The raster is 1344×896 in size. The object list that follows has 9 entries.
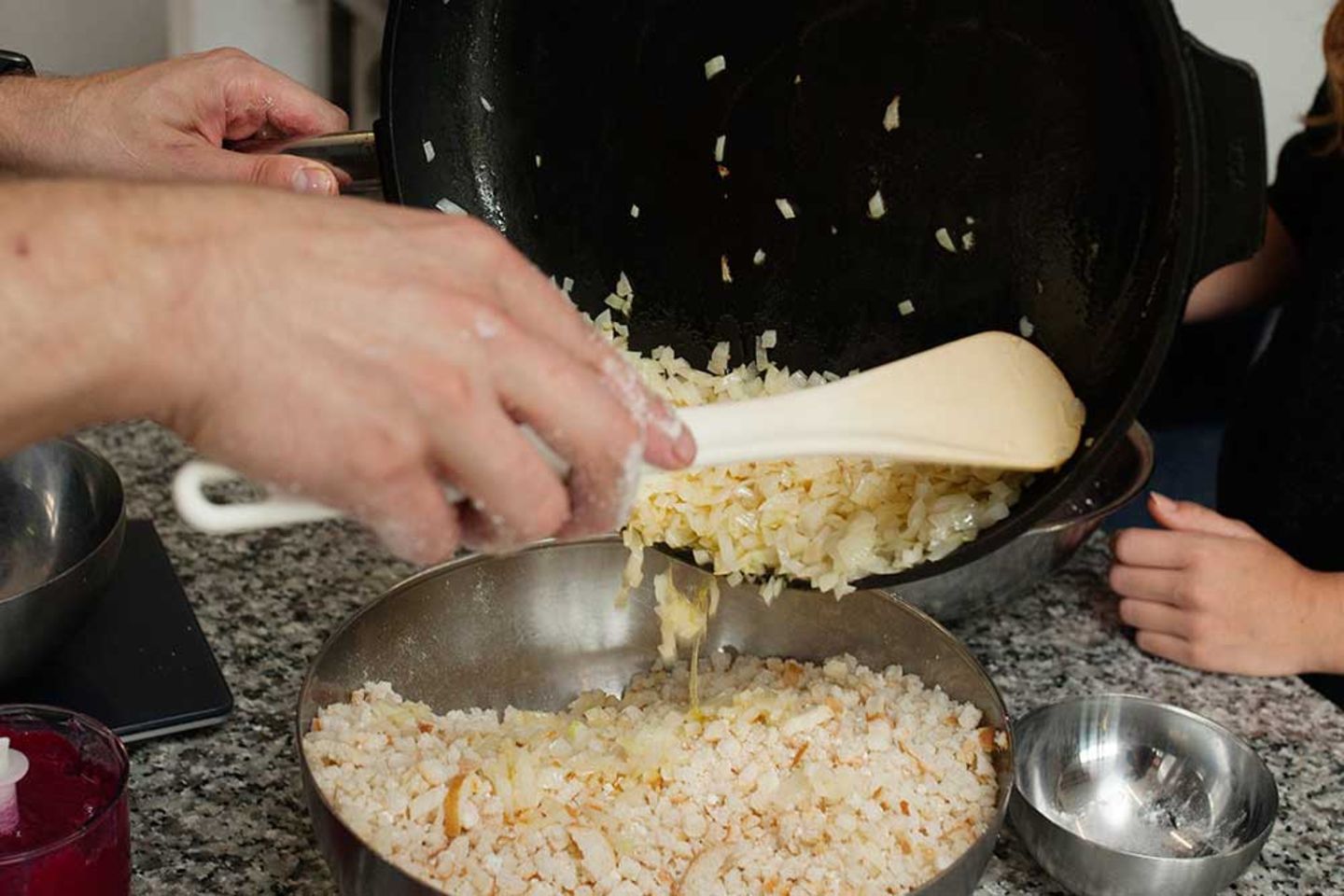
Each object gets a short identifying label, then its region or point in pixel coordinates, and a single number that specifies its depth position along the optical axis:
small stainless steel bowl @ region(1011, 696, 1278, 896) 1.24
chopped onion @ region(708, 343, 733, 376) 1.27
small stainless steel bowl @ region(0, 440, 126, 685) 1.43
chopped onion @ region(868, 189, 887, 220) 1.19
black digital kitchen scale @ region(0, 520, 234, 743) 1.32
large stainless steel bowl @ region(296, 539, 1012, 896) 1.28
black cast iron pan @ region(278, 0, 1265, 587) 0.99
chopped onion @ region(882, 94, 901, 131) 1.16
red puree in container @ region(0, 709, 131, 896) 0.98
